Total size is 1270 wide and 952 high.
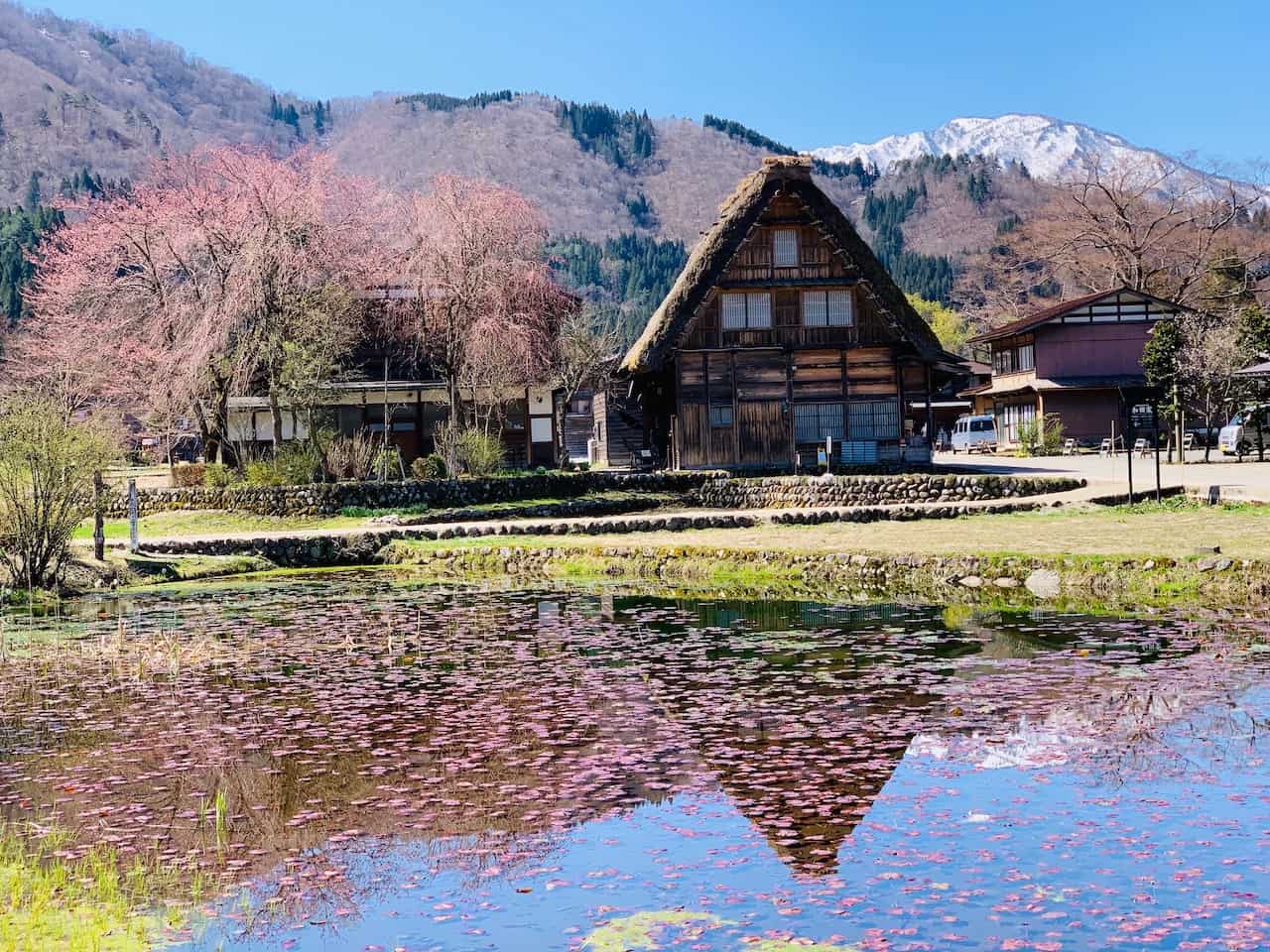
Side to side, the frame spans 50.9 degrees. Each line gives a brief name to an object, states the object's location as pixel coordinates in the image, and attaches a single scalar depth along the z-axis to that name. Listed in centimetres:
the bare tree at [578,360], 4529
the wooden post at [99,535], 2248
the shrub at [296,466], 3241
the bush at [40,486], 2044
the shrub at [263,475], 3238
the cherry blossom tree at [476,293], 3716
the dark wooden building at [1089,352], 5347
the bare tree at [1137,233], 6481
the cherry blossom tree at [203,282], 3359
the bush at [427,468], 3531
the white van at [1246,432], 3753
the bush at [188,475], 3450
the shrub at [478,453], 3484
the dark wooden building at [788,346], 3897
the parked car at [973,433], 5854
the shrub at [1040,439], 4784
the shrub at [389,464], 3421
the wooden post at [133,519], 2492
